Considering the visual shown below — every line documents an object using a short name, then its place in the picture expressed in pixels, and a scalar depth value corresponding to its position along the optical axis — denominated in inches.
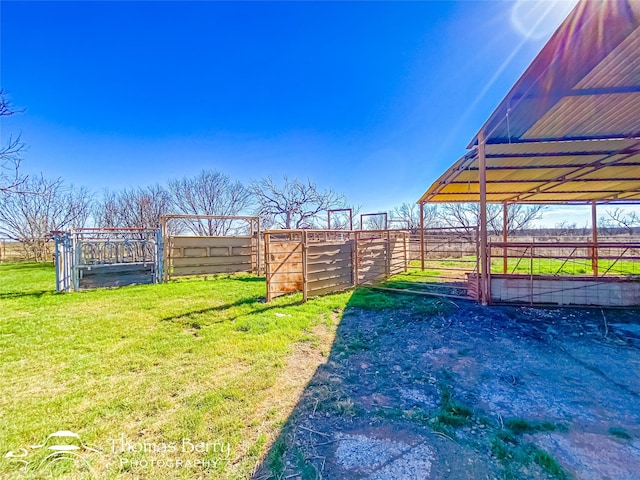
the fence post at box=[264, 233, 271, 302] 218.5
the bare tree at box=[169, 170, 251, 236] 759.1
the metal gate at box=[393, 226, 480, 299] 222.5
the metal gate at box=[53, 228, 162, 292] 281.0
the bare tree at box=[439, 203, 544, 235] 760.3
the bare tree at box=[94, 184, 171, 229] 721.0
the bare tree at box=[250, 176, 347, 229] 658.8
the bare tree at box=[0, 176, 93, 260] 663.1
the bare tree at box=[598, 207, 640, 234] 622.1
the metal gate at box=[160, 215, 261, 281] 354.5
